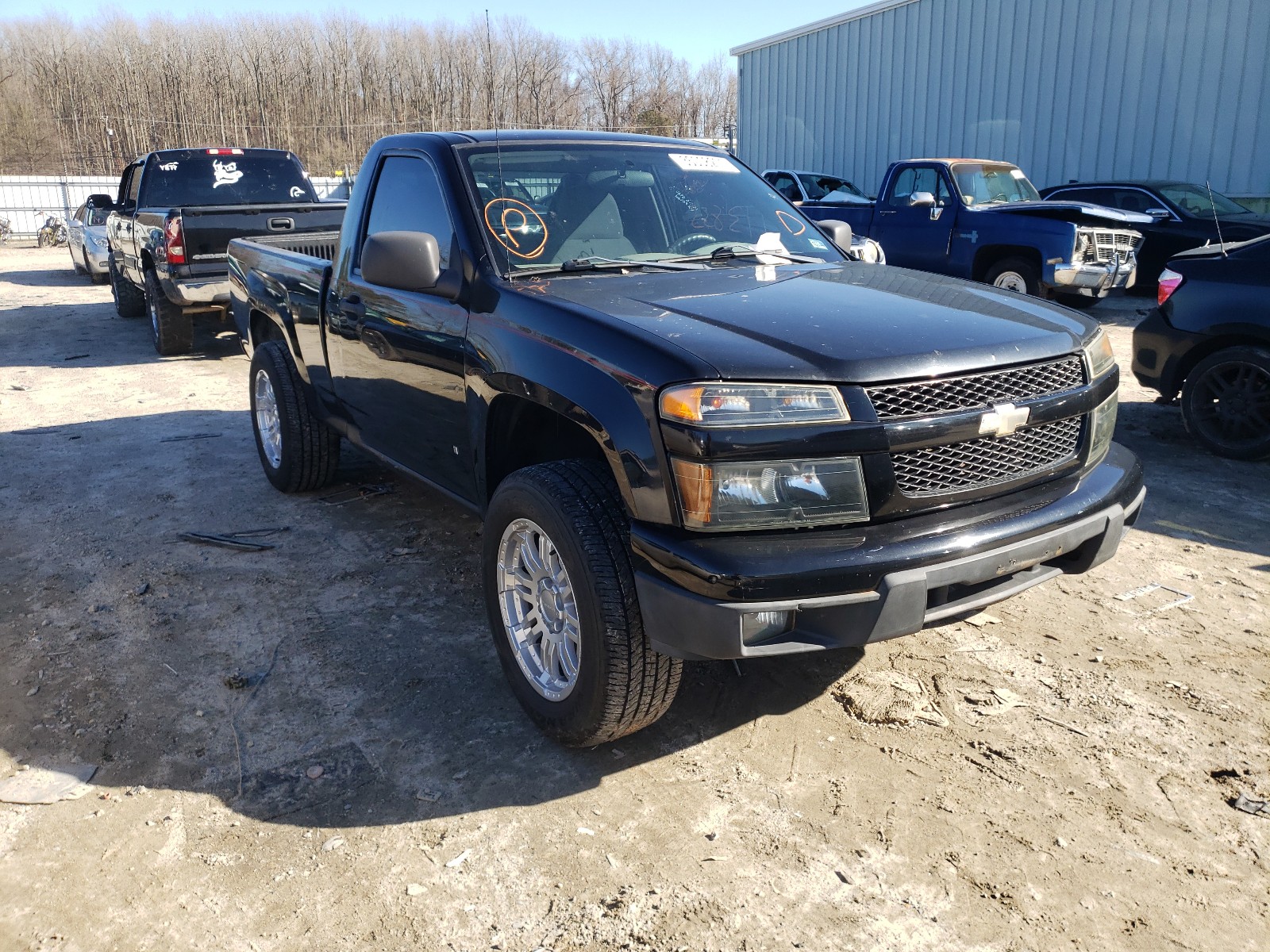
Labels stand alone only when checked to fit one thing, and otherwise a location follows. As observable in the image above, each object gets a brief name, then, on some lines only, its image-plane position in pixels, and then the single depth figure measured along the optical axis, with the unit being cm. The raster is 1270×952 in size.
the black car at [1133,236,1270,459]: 572
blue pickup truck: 1042
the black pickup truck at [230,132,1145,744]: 243
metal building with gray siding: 1406
